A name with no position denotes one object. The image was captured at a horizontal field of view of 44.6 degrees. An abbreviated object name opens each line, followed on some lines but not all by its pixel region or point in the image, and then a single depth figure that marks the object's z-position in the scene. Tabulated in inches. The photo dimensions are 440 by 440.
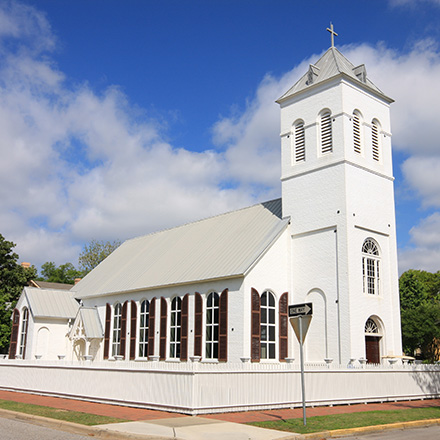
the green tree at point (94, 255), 2812.5
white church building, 1038.4
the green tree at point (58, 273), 4032.7
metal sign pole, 573.3
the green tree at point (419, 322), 1696.6
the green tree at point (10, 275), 1913.1
